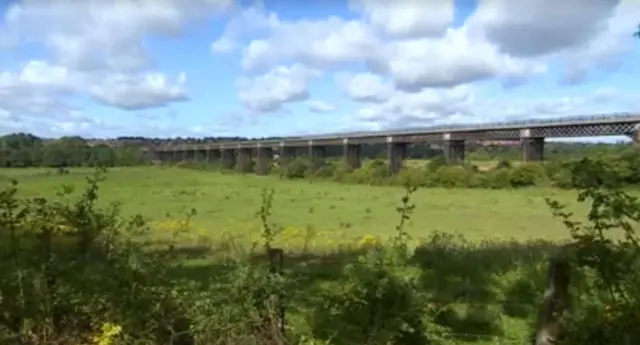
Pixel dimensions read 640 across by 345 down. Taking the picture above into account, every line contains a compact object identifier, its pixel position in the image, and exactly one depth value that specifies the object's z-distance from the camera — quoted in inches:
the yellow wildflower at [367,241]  685.6
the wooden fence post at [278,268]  186.1
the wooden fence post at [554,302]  160.9
